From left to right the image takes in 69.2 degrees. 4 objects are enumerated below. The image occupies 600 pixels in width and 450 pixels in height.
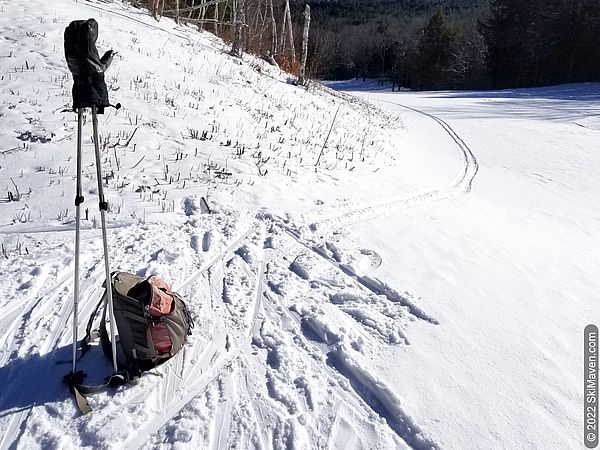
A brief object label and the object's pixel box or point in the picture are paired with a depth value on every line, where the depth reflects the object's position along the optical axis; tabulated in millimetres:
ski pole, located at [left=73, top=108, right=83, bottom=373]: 2646
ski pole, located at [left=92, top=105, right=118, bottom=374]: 2584
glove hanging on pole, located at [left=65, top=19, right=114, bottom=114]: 2406
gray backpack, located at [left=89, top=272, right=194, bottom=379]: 3008
